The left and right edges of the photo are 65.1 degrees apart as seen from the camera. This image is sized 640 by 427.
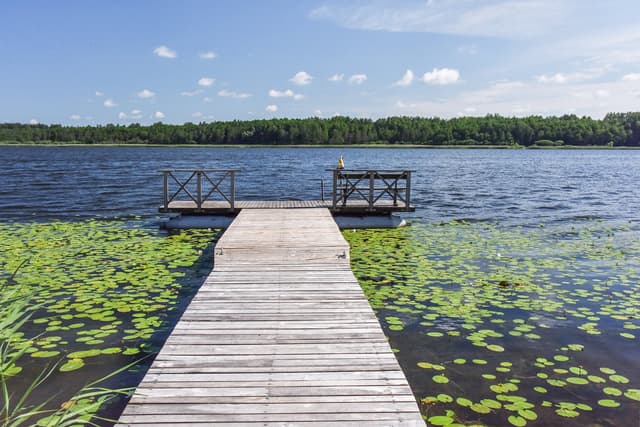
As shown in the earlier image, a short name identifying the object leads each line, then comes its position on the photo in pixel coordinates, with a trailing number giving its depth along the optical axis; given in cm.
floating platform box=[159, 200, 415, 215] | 1595
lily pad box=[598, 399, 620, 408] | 511
